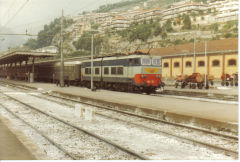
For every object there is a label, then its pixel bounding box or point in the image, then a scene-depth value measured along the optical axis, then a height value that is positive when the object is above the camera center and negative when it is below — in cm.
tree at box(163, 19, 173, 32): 11992 +2170
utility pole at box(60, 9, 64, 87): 3128 -22
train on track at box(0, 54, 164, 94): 2277 +19
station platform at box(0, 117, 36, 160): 559 -166
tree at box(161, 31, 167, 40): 10819 +1582
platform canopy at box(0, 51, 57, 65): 4066 +322
